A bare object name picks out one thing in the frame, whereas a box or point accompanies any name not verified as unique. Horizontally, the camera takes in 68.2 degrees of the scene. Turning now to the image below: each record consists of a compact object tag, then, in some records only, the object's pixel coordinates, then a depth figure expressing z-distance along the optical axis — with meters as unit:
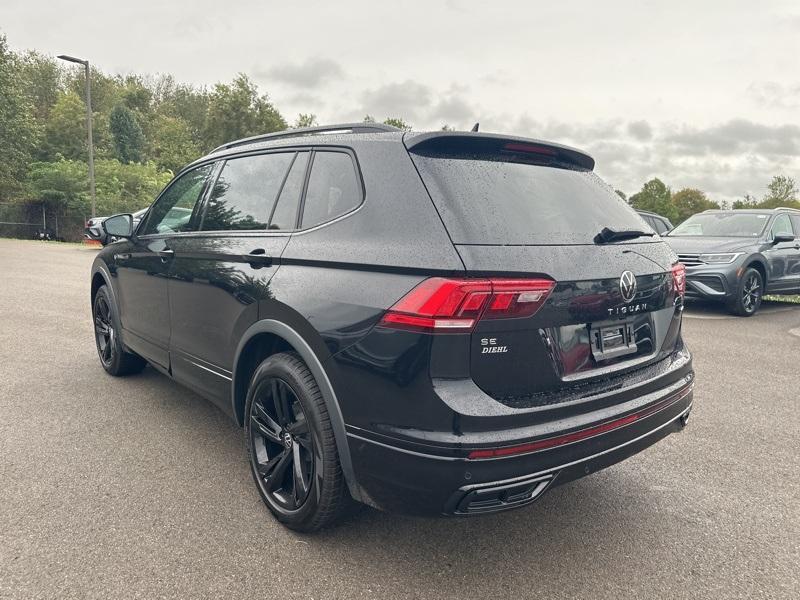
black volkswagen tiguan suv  2.03
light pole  22.81
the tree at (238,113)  51.06
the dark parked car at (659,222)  11.75
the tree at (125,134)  52.91
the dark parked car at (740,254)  9.03
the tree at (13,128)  32.41
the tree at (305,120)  56.28
